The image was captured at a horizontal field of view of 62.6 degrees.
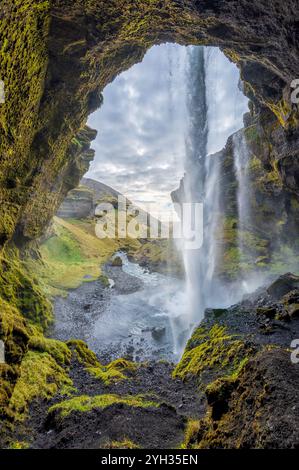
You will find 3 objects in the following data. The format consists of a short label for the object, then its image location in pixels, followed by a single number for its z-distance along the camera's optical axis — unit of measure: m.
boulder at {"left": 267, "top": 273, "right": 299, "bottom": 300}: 16.56
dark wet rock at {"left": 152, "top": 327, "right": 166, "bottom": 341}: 19.97
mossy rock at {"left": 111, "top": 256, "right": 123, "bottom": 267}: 46.50
